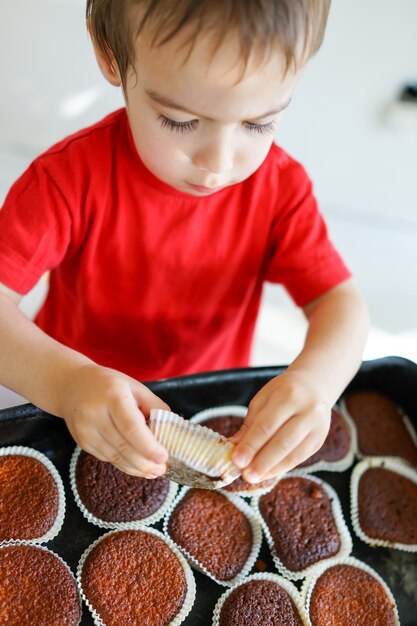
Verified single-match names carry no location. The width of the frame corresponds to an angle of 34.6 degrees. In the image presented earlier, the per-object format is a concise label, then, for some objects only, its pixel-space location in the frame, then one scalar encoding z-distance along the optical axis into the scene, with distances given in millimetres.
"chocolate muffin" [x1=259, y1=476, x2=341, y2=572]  845
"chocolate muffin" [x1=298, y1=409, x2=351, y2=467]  932
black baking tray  805
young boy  606
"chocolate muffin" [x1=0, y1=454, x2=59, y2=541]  789
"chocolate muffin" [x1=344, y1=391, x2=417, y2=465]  964
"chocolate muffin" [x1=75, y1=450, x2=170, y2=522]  829
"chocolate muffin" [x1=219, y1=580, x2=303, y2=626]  773
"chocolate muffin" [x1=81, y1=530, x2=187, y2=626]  759
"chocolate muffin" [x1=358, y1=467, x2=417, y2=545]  885
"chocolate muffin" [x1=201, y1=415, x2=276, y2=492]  880
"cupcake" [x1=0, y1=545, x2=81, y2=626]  726
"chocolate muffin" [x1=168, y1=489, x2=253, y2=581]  819
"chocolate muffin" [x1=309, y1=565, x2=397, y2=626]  801
